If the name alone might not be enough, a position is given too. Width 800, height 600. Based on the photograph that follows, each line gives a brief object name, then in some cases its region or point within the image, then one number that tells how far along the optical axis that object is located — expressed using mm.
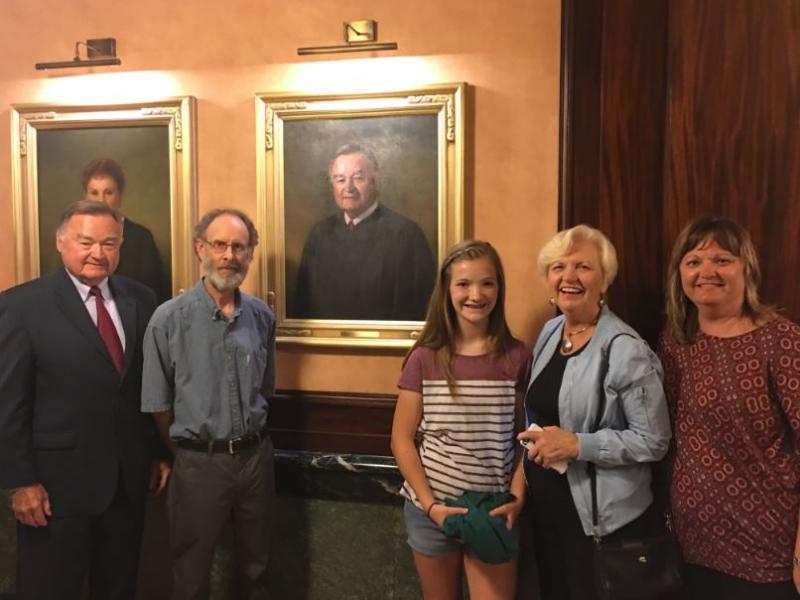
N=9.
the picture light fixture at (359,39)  2801
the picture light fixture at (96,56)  3043
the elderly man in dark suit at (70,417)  2289
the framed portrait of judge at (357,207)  2793
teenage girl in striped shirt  2119
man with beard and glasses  2439
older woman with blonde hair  1921
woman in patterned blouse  1819
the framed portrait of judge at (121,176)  3041
